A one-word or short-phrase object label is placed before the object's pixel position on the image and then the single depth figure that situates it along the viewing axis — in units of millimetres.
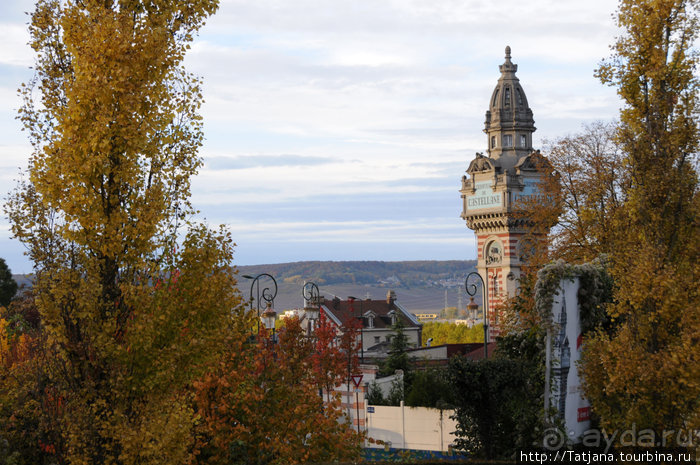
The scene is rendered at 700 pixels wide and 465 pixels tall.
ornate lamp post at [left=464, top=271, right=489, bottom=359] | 58031
